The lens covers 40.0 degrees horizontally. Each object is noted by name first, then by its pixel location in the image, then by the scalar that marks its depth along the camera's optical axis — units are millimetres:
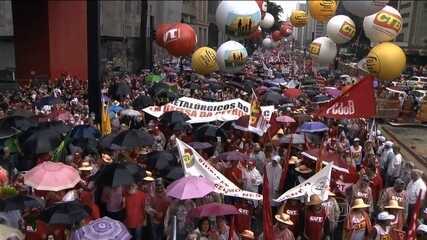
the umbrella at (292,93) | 19330
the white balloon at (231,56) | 18531
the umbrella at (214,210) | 6578
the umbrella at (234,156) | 8992
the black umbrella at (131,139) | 9471
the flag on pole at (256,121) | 11094
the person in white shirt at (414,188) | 8695
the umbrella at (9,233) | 6016
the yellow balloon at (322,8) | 17891
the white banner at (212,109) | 12883
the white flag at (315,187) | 7488
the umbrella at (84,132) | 10592
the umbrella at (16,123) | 10742
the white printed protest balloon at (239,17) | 15578
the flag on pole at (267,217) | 5996
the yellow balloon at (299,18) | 27516
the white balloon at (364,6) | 12223
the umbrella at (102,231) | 5940
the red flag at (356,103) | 10117
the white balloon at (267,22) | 30422
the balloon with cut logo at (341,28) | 18375
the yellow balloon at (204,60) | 19922
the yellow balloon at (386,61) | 15253
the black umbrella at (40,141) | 9438
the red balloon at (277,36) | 43581
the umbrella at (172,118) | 12134
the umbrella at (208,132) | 11422
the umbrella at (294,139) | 10867
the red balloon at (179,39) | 17891
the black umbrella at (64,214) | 6148
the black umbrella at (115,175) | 7316
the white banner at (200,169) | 7708
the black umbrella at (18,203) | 6512
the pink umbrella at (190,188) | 7047
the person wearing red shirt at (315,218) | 7266
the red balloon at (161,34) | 18406
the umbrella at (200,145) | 10102
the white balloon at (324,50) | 19578
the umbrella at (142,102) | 15610
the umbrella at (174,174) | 8112
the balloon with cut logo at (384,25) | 15602
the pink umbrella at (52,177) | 7176
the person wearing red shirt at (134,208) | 7504
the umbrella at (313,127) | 12297
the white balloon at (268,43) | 52312
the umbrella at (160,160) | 8506
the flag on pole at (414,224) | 6664
